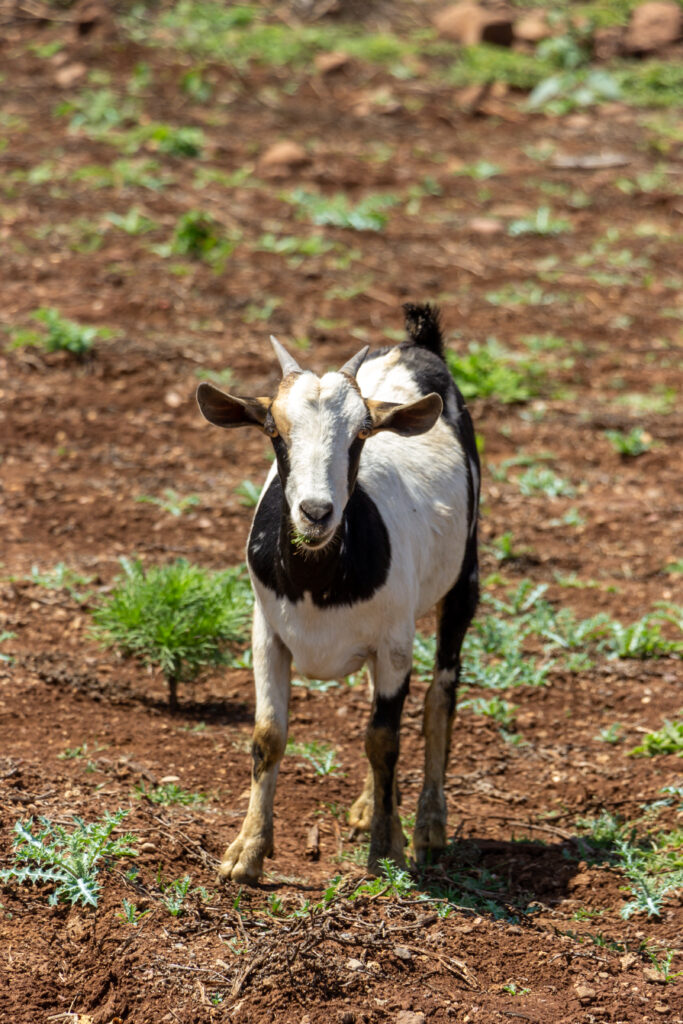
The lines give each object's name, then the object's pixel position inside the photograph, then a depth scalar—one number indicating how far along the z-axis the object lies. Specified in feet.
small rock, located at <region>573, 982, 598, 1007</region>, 26.91
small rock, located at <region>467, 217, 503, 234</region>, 85.30
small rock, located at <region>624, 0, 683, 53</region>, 116.16
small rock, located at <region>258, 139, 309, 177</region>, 91.86
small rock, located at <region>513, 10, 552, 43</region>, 116.57
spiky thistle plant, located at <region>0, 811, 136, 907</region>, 28.99
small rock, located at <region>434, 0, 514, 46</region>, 116.67
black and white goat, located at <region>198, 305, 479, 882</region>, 29.35
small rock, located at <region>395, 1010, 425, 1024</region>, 25.49
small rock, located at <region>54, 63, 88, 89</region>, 104.47
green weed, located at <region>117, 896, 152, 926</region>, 28.35
